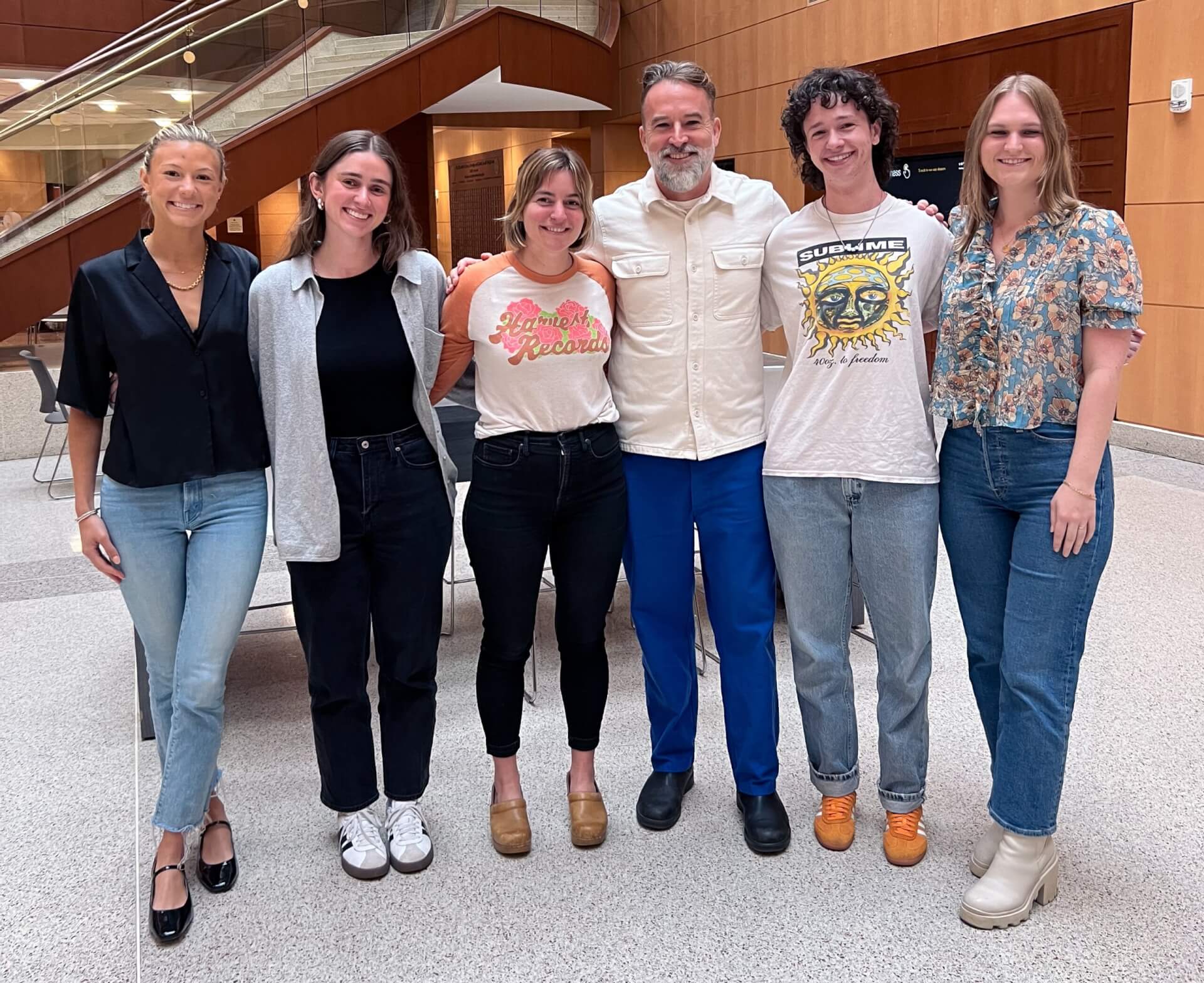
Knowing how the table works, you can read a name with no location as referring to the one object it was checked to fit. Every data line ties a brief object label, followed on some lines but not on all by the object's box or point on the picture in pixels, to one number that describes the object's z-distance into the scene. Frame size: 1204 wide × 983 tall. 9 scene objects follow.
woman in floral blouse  2.07
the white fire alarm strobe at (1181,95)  6.62
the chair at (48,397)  6.90
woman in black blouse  2.21
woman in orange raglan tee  2.40
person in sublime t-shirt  2.32
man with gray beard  2.48
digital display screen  8.62
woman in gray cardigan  2.29
